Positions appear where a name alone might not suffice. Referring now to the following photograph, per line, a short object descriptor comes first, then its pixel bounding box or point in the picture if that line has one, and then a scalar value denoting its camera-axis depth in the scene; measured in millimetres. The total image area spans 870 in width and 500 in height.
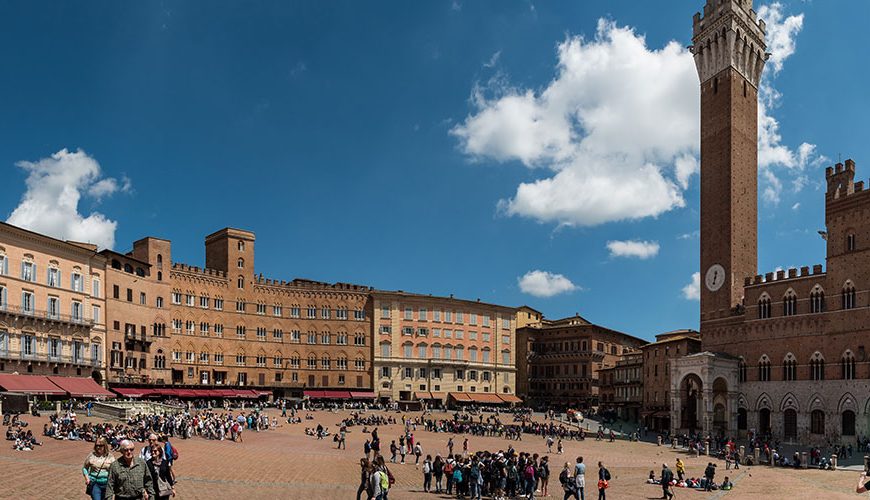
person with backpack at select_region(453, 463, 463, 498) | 27438
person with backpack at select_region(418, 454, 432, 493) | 29641
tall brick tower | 70125
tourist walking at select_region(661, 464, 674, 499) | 29812
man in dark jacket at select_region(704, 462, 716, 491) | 35156
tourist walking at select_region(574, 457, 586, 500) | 24672
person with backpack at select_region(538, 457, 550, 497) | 28431
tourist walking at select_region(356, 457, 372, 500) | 21938
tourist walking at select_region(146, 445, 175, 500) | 13047
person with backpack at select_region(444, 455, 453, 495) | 28578
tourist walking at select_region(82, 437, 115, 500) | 12188
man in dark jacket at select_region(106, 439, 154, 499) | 10852
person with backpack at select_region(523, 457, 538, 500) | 26406
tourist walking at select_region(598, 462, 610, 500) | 25812
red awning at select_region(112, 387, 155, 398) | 71269
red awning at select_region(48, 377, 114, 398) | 64188
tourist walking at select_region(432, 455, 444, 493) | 28844
